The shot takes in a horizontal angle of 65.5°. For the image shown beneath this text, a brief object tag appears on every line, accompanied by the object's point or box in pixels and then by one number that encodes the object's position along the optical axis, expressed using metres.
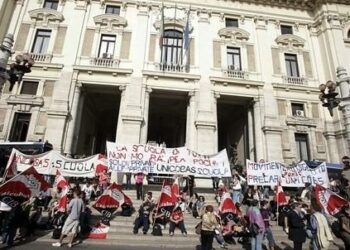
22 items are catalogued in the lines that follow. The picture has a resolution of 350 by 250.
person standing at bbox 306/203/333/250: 7.07
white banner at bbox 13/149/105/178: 11.91
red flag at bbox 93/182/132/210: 9.78
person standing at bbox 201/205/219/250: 7.44
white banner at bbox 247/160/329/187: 12.35
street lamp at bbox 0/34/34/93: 8.68
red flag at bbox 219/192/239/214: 9.38
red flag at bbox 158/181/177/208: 9.98
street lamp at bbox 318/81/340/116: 8.94
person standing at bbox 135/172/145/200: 13.04
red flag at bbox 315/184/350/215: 7.69
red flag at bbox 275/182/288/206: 11.14
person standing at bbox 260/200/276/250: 8.69
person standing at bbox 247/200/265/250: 7.79
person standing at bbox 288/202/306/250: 7.60
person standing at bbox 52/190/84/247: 8.16
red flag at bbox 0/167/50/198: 7.88
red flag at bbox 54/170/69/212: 9.41
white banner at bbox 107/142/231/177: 12.37
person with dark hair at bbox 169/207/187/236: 9.68
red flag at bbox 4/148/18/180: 8.63
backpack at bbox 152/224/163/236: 9.55
